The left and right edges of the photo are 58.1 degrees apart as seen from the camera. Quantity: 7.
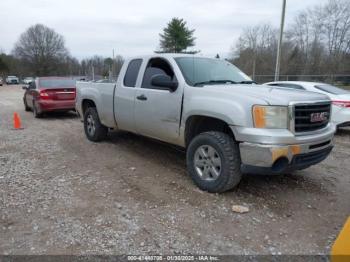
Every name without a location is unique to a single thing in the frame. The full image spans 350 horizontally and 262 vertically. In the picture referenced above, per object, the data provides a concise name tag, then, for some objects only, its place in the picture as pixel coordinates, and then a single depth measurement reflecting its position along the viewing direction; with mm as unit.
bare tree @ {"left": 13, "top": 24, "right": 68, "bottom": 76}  74812
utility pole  15353
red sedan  10898
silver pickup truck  3623
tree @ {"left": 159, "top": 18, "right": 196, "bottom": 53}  54362
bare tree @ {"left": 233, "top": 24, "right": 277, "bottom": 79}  41122
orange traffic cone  9289
